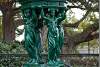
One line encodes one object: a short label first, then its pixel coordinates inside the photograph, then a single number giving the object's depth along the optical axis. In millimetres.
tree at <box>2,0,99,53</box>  14156
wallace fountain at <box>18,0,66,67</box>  4215
